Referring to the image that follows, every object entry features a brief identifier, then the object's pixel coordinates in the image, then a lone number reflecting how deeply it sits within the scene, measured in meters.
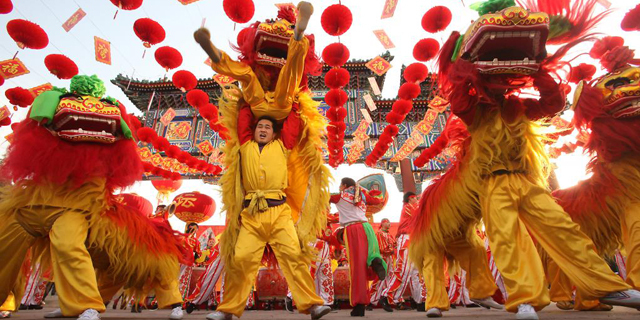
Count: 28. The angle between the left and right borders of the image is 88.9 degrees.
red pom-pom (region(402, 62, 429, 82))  4.74
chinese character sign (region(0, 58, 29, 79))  3.92
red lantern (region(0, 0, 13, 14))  3.44
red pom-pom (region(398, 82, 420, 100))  5.00
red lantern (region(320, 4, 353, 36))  3.73
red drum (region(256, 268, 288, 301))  5.57
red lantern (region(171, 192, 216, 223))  9.21
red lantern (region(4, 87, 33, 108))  4.30
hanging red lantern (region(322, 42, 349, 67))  4.23
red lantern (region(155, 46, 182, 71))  4.11
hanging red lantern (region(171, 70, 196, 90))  4.52
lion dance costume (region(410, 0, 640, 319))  1.80
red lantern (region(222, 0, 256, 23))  3.46
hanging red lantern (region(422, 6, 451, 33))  3.73
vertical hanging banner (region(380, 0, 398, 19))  3.82
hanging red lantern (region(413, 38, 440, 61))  4.13
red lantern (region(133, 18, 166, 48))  3.80
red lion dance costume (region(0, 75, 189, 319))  2.00
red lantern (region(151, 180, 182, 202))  11.76
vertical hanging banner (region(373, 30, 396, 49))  4.74
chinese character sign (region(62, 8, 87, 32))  3.93
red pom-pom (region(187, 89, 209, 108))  4.71
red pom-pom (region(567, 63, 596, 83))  3.31
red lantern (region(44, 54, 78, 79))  3.60
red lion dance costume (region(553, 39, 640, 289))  2.32
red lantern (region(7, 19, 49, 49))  3.62
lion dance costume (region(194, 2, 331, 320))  2.05
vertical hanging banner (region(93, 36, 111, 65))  4.17
